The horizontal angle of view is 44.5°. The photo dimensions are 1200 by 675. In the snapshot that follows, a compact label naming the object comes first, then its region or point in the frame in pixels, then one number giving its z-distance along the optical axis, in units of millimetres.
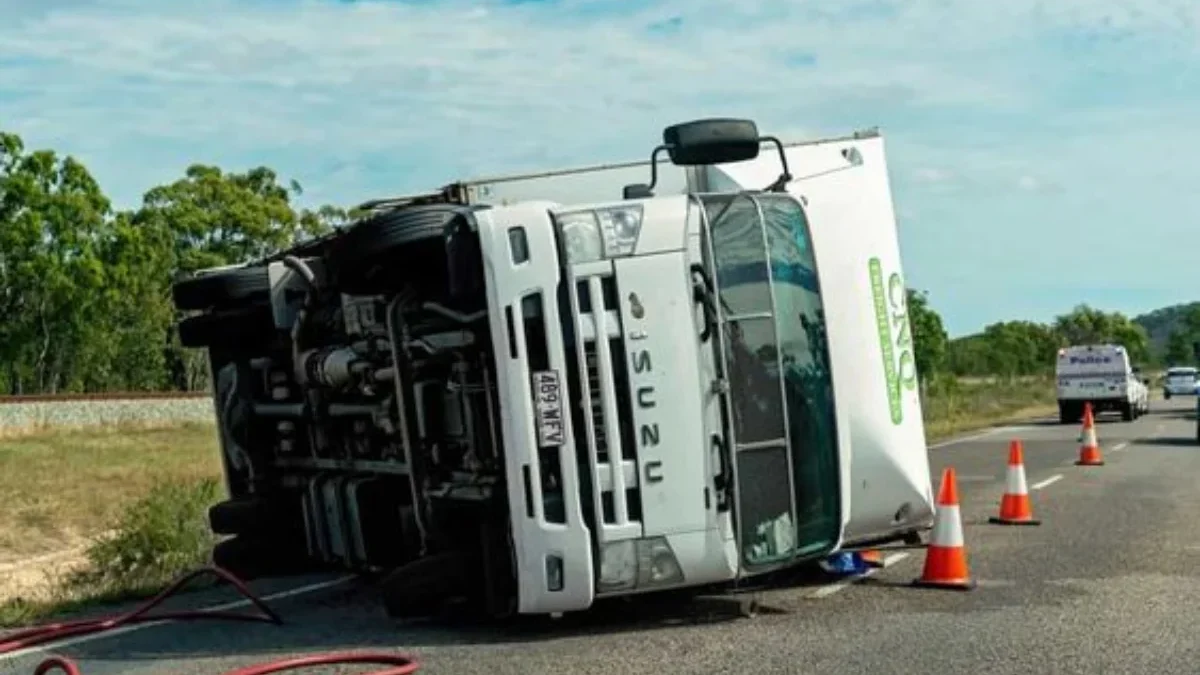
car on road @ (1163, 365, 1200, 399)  68750
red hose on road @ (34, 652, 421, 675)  6746
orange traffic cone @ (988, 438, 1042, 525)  12930
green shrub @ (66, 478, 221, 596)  12227
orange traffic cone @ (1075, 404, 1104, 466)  21031
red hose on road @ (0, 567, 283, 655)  8070
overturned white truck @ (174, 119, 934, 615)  7254
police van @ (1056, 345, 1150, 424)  40469
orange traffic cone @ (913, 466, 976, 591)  9195
